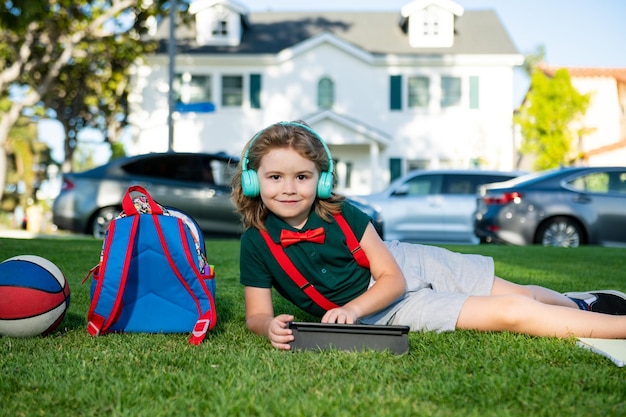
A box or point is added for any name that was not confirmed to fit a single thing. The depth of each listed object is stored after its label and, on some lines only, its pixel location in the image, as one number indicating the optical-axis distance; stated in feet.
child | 11.27
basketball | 11.66
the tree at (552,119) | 91.25
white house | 85.76
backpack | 11.75
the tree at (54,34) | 67.26
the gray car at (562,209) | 39.58
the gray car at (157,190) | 41.83
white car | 50.67
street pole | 57.52
